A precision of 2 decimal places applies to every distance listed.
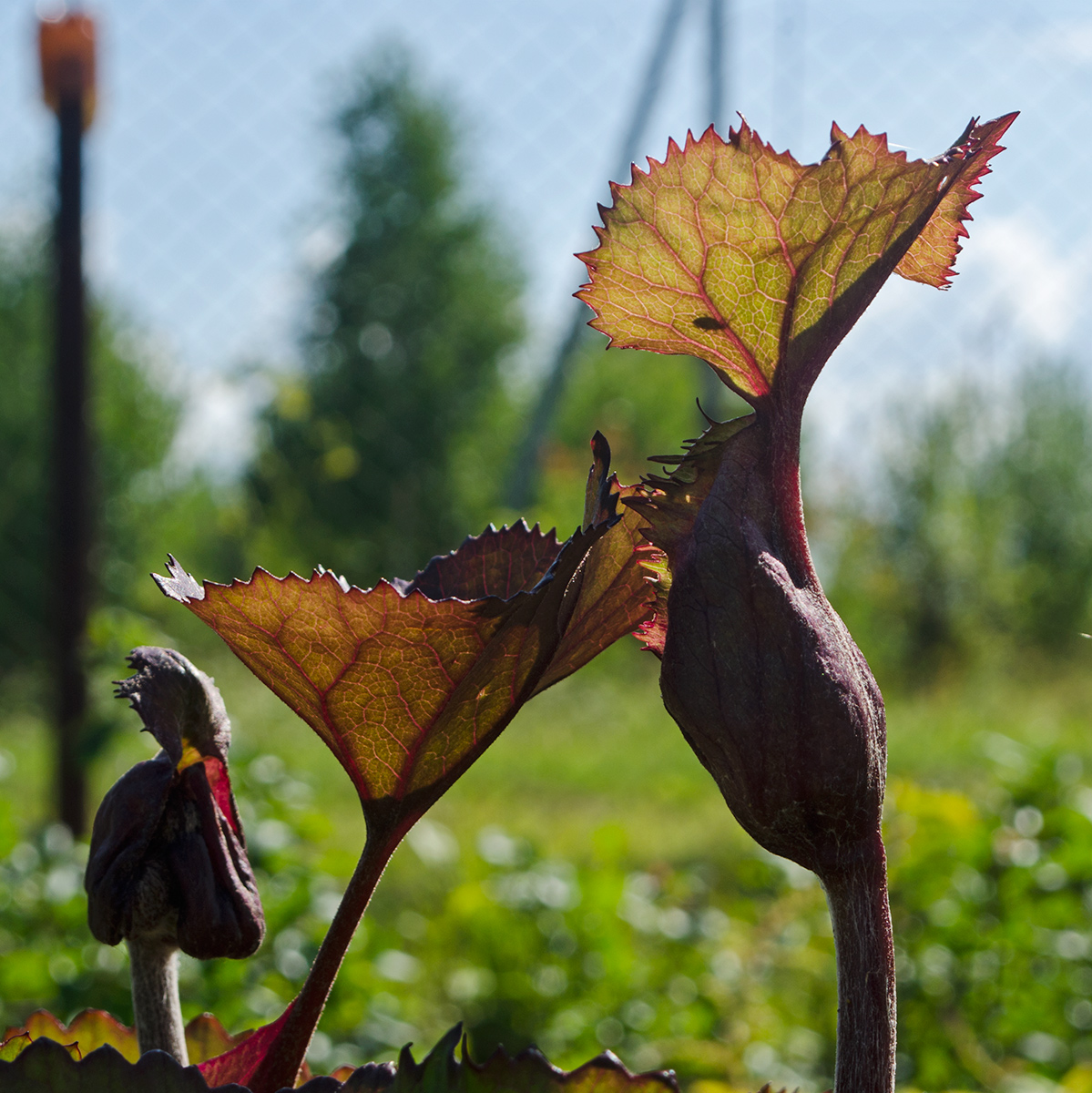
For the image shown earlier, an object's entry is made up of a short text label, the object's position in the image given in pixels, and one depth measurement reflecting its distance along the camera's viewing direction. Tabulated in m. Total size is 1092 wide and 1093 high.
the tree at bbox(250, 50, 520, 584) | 10.09
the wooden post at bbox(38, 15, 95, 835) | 2.55
